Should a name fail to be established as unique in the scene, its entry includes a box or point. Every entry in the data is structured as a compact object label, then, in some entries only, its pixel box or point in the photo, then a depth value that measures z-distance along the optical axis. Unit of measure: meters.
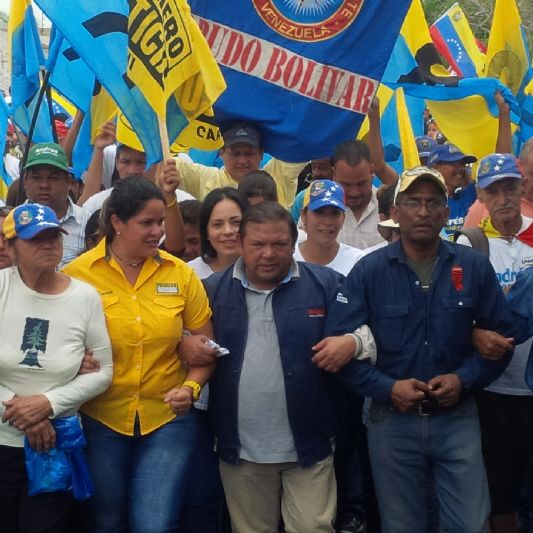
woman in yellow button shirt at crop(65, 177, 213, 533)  4.54
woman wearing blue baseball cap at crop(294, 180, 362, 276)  5.52
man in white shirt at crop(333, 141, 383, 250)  6.41
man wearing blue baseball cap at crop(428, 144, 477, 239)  8.02
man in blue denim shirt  4.50
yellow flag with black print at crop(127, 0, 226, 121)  5.70
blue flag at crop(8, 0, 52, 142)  7.35
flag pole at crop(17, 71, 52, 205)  6.57
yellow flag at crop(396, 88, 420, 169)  7.43
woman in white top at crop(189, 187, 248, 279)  5.28
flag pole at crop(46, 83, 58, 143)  7.31
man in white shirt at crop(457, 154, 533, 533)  5.02
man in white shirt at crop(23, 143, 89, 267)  5.94
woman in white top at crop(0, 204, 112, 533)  4.36
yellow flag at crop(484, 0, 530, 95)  7.86
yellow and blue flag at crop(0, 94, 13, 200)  8.06
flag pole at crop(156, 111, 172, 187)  5.43
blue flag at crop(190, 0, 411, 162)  6.79
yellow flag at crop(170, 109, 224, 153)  6.92
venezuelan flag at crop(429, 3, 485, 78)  10.09
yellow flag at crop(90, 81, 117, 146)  7.49
